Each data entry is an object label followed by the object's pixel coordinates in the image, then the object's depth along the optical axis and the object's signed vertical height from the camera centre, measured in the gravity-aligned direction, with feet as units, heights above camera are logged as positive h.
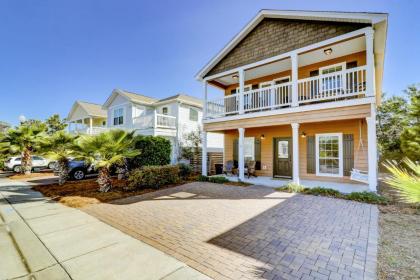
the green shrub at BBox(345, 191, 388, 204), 22.11 -5.61
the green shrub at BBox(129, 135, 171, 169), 44.55 -1.19
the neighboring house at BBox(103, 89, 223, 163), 55.31 +9.69
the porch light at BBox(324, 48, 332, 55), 29.37 +14.25
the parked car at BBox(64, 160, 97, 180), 44.13 -5.27
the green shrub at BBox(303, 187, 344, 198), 25.10 -5.70
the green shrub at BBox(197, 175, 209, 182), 38.10 -6.00
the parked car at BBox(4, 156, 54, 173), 60.90 -5.35
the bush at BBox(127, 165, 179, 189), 30.66 -4.78
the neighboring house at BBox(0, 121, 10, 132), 116.49 +12.20
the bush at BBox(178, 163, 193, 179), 43.86 -5.27
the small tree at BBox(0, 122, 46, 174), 50.52 +1.51
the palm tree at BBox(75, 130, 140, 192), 27.81 -0.54
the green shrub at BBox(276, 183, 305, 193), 27.53 -5.59
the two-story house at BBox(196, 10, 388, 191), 25.77 +9.48
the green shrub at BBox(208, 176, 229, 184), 35.94 -5.88
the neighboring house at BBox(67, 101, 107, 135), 77.46 +12.19
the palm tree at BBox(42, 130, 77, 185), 36.51 -0.54
